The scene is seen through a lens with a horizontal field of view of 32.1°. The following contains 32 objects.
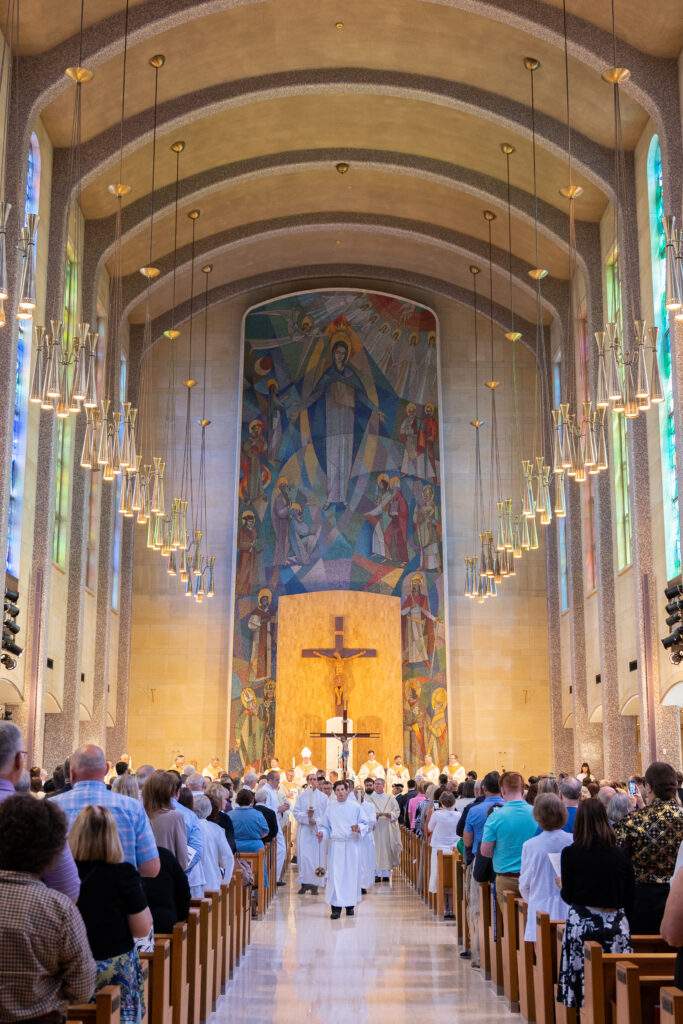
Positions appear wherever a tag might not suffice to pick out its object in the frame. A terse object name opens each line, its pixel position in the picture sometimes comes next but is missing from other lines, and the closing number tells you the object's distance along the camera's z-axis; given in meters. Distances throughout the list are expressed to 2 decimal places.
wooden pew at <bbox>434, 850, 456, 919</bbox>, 13.23
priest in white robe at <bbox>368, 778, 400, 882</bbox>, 19.05
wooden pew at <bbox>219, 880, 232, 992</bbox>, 9.21
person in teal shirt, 8.53
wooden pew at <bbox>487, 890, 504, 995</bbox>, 9.16
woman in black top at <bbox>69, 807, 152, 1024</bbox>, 4.79
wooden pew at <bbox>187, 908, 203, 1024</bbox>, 7.31
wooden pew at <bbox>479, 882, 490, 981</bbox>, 9.61
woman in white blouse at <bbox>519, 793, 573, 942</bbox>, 7.20
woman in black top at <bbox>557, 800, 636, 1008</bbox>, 6.00
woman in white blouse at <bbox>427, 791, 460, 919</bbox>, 13.67
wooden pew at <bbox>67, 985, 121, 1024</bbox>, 4.50
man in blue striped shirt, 5.29
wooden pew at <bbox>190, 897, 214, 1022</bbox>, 7.81
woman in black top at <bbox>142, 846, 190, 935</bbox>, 6.51
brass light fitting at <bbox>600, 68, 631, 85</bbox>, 16.36
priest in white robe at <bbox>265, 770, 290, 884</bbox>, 15.95
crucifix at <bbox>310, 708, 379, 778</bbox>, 23.72
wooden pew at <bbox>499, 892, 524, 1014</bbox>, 8.37
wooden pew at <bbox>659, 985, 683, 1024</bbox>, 4.28
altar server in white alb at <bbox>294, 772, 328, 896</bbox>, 16.39
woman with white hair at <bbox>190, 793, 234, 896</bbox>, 9.06
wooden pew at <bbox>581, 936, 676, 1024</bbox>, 5.54
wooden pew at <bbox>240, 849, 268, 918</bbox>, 13.41
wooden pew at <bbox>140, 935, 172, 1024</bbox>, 6.12
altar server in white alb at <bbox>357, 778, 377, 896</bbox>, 15.80
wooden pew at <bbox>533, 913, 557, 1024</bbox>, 7.12
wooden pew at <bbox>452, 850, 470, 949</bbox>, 11.17
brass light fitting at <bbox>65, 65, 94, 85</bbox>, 16.55
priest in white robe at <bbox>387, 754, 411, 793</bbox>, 24.45
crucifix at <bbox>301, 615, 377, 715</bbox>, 26.78
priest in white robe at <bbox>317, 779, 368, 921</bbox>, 13.73
